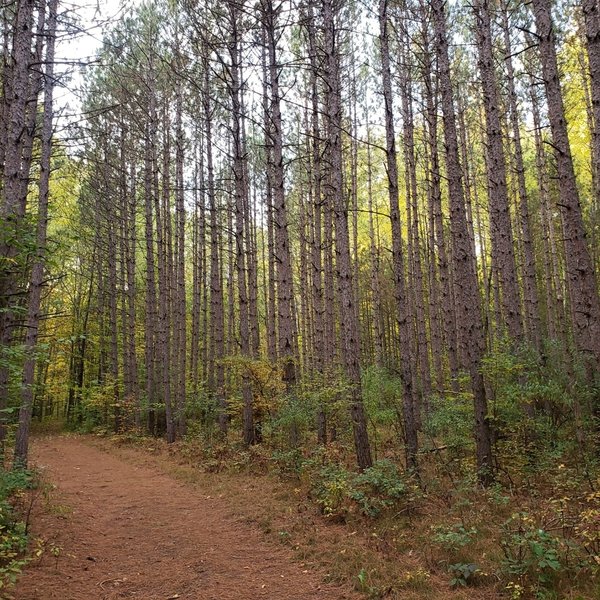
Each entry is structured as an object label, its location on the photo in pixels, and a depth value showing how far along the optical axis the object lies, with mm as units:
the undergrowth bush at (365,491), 5699
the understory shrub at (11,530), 4258
